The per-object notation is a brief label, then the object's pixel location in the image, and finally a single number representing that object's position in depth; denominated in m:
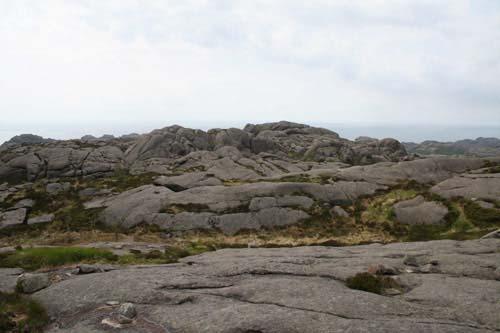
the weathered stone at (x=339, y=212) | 46.66
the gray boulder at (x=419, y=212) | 41.88
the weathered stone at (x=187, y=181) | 57.26
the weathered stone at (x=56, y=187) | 61.47
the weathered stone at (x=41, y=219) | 51.00
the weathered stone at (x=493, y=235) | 30.11
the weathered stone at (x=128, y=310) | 15.47
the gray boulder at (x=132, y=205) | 47.88
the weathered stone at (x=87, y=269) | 22.69
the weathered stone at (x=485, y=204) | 41.63
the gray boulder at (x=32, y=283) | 19.88
